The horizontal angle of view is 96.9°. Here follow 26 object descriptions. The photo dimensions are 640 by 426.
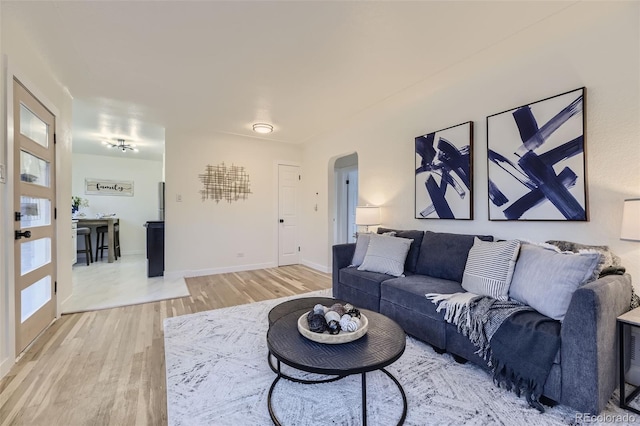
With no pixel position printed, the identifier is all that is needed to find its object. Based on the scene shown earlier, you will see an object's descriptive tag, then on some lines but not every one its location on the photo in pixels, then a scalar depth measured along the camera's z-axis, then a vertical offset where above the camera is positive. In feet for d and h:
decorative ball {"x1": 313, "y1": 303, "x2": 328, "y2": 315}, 5.32 -1.88
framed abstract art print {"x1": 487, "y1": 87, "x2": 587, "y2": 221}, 6.76 +1.33
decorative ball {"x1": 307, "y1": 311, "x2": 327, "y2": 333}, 4.87 -1.97
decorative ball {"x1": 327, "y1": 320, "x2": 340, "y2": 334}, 4.85 -2.00
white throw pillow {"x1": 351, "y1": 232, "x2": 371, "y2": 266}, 10.30 -1.38
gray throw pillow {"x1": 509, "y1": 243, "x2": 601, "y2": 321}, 5.18 -1.30
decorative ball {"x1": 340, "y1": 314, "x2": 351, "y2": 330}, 4.88 -1.92
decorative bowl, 4.66 -2.08
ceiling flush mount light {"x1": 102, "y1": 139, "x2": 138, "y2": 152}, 17.72 +4.20
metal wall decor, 15.98 +1.60
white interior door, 18.13 -0.21
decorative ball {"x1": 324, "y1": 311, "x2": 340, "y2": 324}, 4.98 -1.87
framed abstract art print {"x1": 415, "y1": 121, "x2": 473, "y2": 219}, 9.18 +1.31
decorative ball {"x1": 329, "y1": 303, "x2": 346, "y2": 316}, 5.30 -1.86
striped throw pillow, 6.48 -1.39
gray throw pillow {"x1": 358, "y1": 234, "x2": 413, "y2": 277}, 9.04 -1.47
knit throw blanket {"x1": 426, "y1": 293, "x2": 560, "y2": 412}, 4.99 -2.45
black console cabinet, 14.98 -2.02
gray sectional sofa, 4.58 -2.19
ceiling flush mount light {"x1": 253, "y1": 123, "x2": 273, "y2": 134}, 14.16 +4.23
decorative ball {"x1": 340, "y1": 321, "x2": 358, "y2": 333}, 4.84 -1.99
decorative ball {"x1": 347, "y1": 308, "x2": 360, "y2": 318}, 5.29 -1.92
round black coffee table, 4.09 -2.23
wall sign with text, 20.88 +1.78
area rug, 4.76 -3.49
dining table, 18.59 -0.92
